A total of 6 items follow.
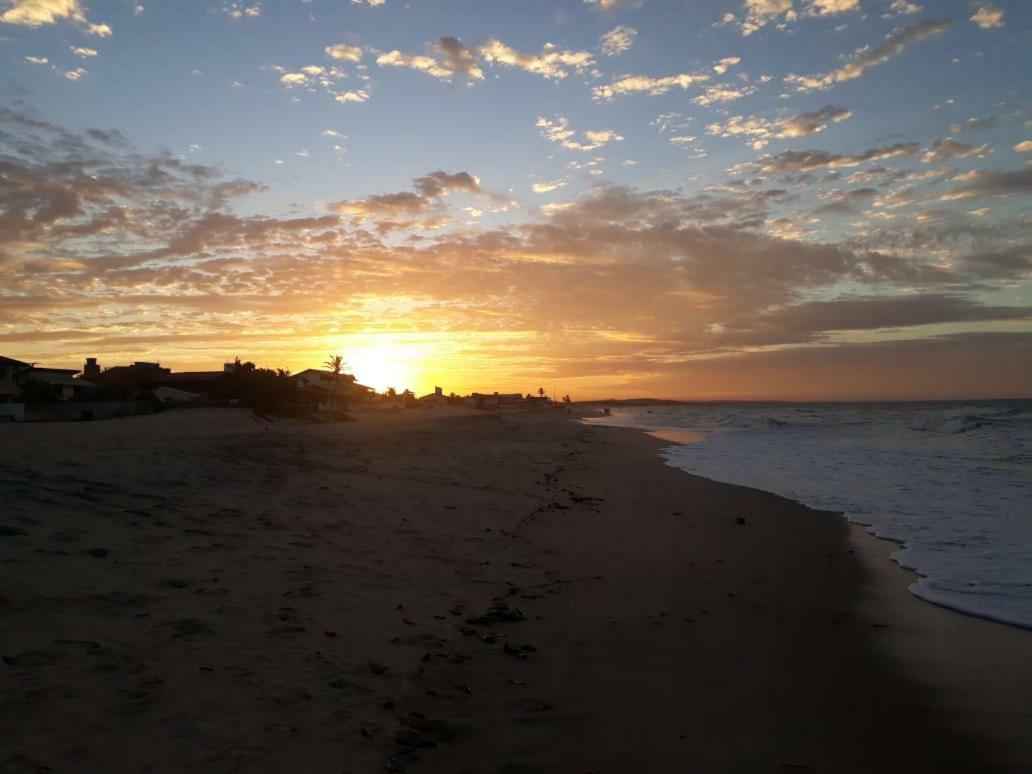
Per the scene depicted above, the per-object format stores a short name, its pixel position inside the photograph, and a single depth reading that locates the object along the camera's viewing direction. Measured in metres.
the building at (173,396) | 44.42
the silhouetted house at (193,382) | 54.56
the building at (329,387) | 59.62
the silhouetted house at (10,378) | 37.47
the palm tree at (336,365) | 79.44
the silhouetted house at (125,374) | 58.22
